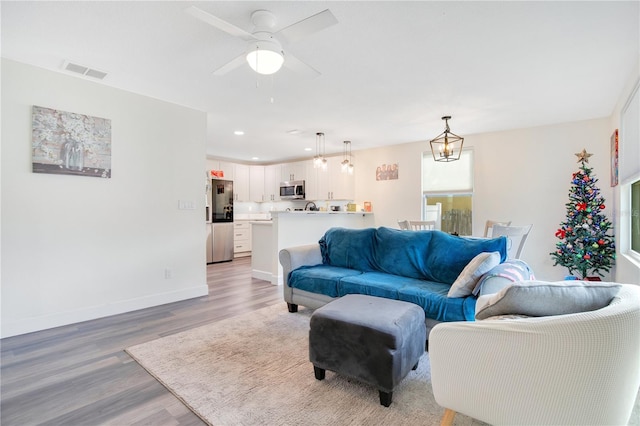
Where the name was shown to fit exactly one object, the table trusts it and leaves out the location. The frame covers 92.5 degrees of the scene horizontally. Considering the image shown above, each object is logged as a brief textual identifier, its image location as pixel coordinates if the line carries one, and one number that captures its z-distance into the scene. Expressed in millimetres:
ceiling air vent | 2844
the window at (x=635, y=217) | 3112
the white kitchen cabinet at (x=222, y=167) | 7279
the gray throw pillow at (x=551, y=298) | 1238
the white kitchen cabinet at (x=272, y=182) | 8289
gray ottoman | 1793
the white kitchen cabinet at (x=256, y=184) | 8352
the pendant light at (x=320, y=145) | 5494
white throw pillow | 2312
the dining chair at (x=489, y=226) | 4712
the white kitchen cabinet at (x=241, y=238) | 7582
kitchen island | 4758
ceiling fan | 1817
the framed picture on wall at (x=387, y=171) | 6266
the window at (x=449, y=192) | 5516
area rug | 1715
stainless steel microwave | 7688
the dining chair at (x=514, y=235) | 3796
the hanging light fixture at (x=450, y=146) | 4573
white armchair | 1051
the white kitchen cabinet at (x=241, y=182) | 7956
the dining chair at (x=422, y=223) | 4715
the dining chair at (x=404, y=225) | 4855
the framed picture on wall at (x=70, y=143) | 2920
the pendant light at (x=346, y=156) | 5730
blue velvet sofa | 2387
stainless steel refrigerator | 6767
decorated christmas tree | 3885
